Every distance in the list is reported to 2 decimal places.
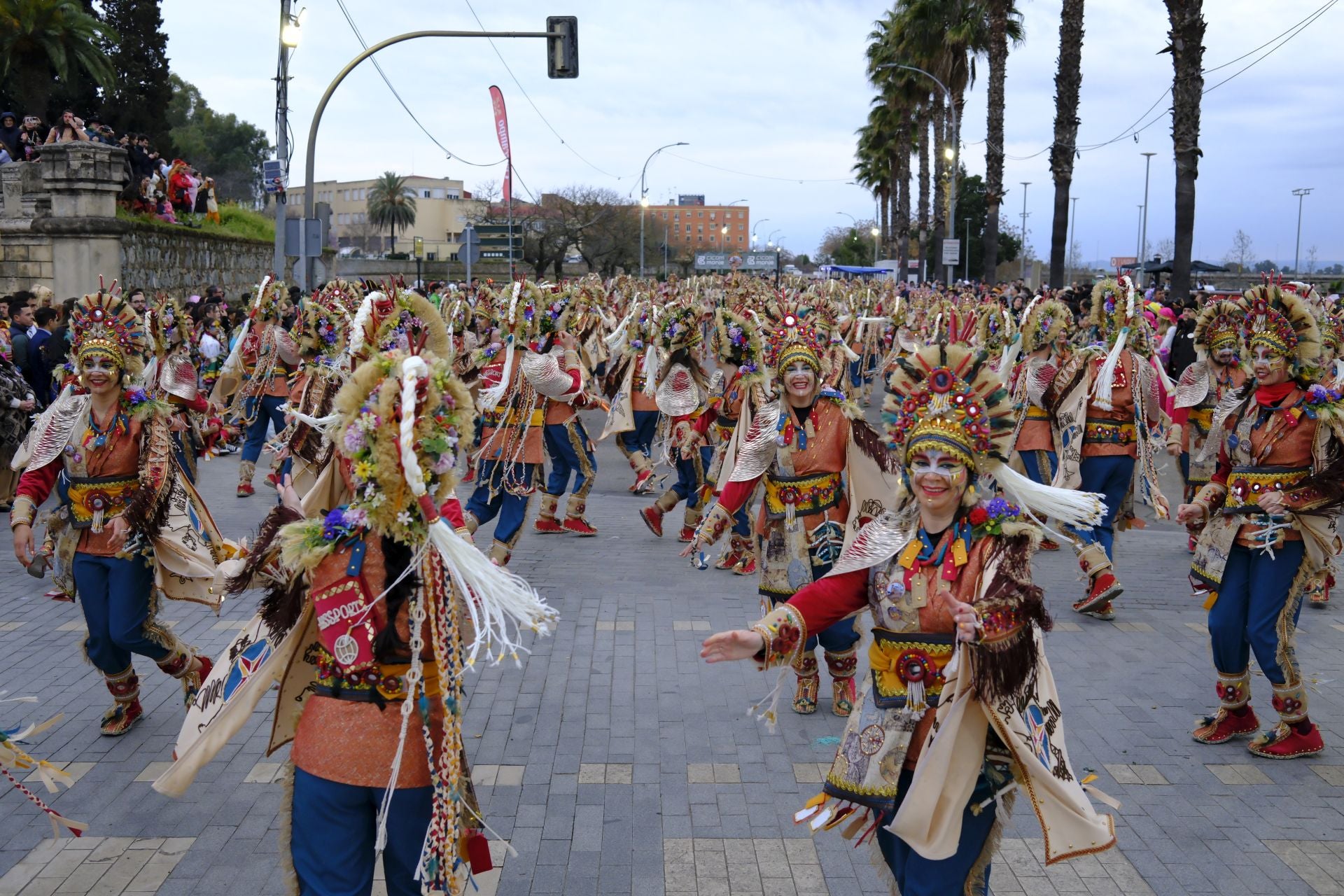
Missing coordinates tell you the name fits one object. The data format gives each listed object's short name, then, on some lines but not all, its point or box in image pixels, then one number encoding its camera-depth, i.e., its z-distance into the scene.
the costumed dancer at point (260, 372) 12.85
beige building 91.06
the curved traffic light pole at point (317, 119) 16.23
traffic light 17.80
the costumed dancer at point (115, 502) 5.98
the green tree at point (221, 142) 62.69
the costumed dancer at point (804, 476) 6.35
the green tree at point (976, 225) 68.81
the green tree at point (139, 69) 36.53
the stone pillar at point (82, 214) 21.34
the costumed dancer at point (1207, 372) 7.15
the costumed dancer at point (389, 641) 3.59
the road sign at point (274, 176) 17.78
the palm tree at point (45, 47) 28.02
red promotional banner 28.56
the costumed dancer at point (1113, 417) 8.83
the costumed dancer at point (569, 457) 10.90
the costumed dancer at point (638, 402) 13.19
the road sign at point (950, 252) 36.06
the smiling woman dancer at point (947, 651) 3.60
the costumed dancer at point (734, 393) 7.77
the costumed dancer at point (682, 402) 11.15
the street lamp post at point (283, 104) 17.27
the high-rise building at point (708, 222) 167.62
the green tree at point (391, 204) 78.56
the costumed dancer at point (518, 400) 9.93
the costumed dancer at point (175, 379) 6.81
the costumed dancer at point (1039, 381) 10.45
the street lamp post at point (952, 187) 36.78
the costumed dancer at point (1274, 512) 5.87
